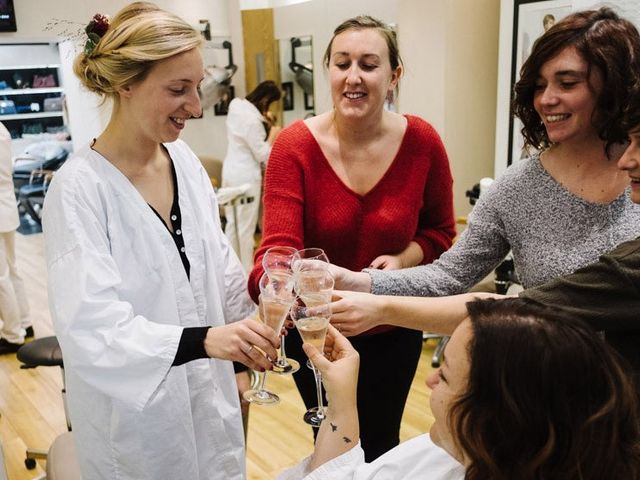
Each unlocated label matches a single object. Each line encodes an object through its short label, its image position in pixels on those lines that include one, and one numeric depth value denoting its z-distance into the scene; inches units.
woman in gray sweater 58.2
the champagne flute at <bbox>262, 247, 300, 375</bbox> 61.7
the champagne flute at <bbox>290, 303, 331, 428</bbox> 56.8
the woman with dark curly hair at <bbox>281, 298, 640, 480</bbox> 36.6
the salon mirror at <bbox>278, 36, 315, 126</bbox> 262.4
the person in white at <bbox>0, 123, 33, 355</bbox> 171.6
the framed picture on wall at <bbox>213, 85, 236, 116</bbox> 300.4
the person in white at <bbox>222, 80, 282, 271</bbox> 243.4
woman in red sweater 74.5
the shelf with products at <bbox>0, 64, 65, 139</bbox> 363.9
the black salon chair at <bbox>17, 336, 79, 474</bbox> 114.3
